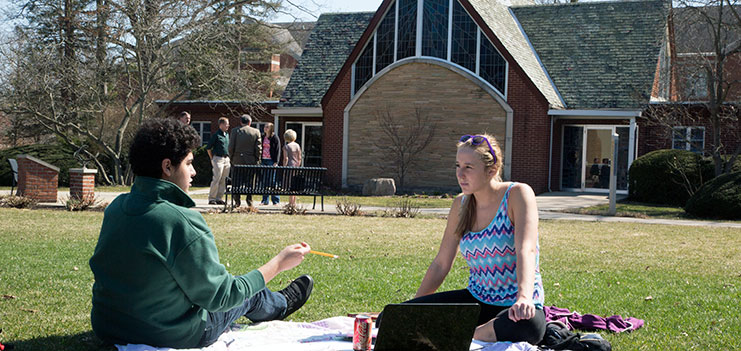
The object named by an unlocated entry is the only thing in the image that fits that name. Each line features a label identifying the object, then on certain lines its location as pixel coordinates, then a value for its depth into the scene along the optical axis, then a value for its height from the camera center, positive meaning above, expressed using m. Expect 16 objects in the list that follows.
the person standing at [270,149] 17.70 +0.09
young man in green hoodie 3.63 -0.56
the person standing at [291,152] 17.58 +0.03
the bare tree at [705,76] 20.16 +2.69
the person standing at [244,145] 16.41 +0.14
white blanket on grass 4.29 -1.19
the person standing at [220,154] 15.71 -0.06
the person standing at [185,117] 13.88 +0.62
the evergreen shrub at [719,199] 16.78 -0.73
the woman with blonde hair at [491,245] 4.30 -0.52
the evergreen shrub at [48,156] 26.39 -0.42
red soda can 4.20 -1.01
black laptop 3.62 -0.85
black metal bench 15.48 -0.60
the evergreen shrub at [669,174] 20.95 -0.24
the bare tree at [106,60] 24.98 +3.09
